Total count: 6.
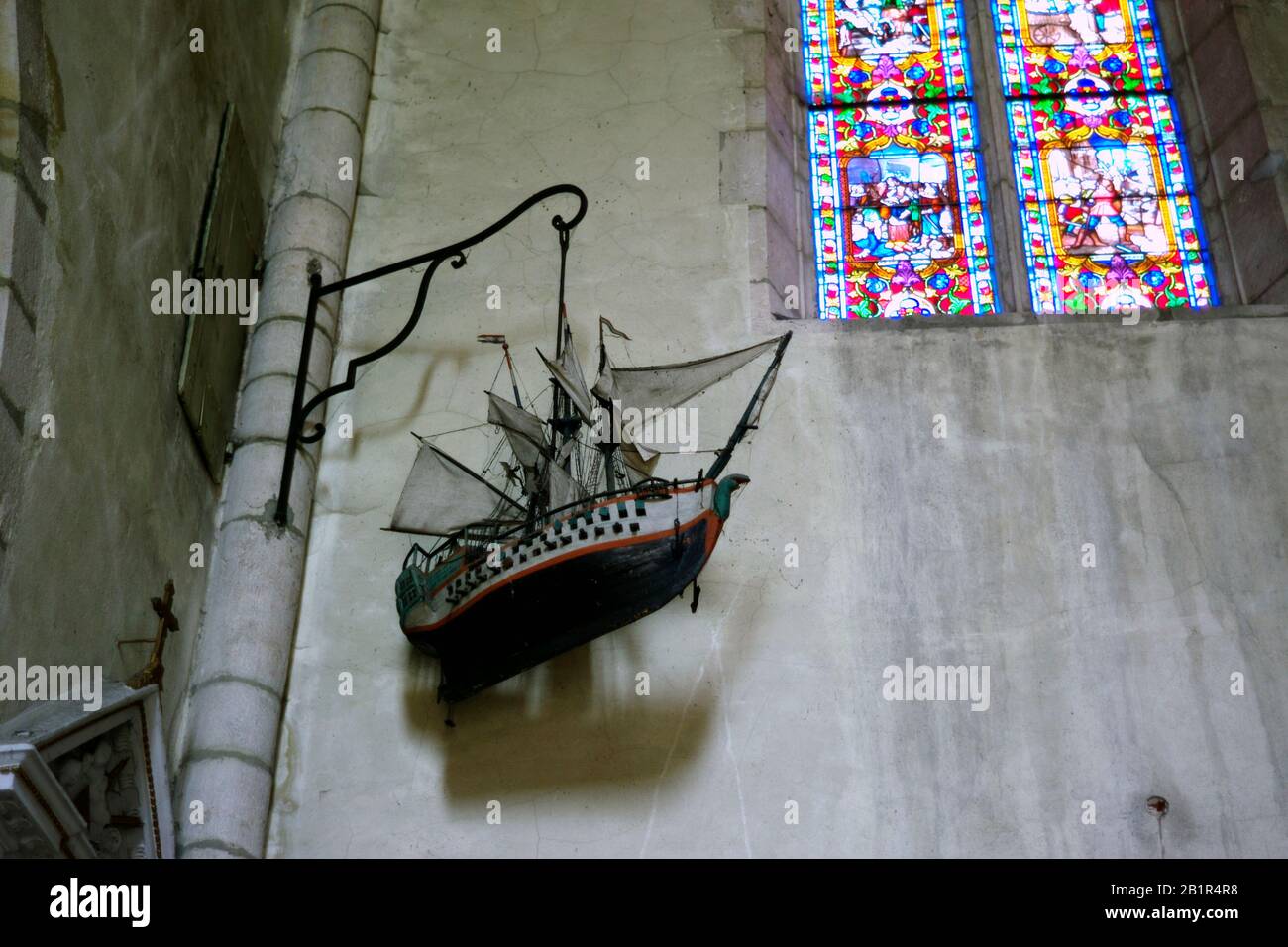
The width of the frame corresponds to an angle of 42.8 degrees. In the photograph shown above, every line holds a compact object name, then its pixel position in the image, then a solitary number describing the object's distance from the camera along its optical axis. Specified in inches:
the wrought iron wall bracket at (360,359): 206.7
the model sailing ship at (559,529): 177.0
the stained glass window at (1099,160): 241.9
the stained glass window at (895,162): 241.9
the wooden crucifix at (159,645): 170.2
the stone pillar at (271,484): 189.0
